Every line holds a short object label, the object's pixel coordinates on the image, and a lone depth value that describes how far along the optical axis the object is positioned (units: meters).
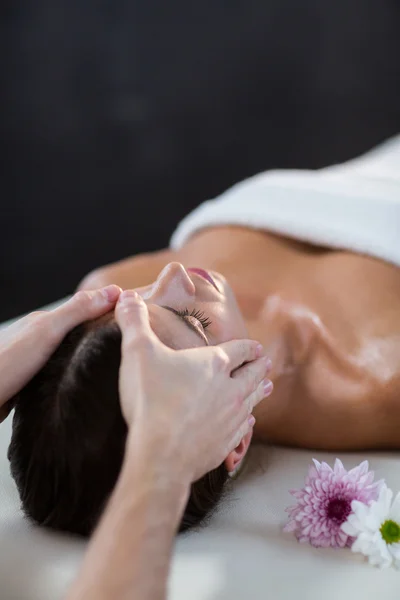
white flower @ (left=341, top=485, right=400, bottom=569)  0.98
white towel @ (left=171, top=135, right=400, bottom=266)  1.47
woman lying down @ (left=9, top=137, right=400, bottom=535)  0.92
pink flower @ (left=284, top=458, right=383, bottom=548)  1.04
